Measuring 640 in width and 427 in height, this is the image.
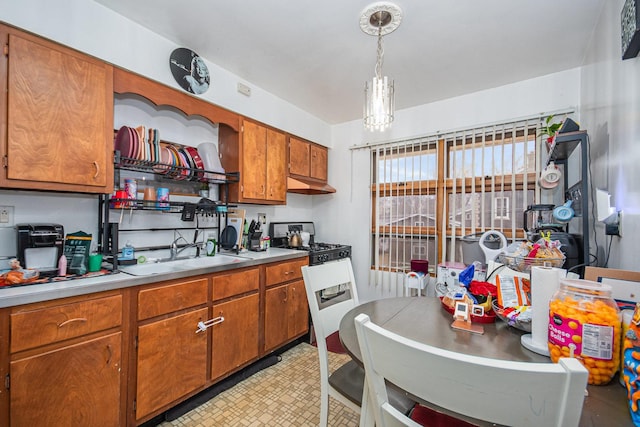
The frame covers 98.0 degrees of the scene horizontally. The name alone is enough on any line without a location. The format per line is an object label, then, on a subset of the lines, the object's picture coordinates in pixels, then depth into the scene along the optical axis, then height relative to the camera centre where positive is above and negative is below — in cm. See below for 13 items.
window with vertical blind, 253 +28
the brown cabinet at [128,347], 127 -77
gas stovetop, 294 -37
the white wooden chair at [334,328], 124 -60
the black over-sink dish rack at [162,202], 182 +9
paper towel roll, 89 -27
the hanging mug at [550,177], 208 +32
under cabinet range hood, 308 +33
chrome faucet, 231 -28
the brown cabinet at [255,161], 262 +53
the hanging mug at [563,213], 167 +3
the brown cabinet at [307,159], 323 +69
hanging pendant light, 162 +77
